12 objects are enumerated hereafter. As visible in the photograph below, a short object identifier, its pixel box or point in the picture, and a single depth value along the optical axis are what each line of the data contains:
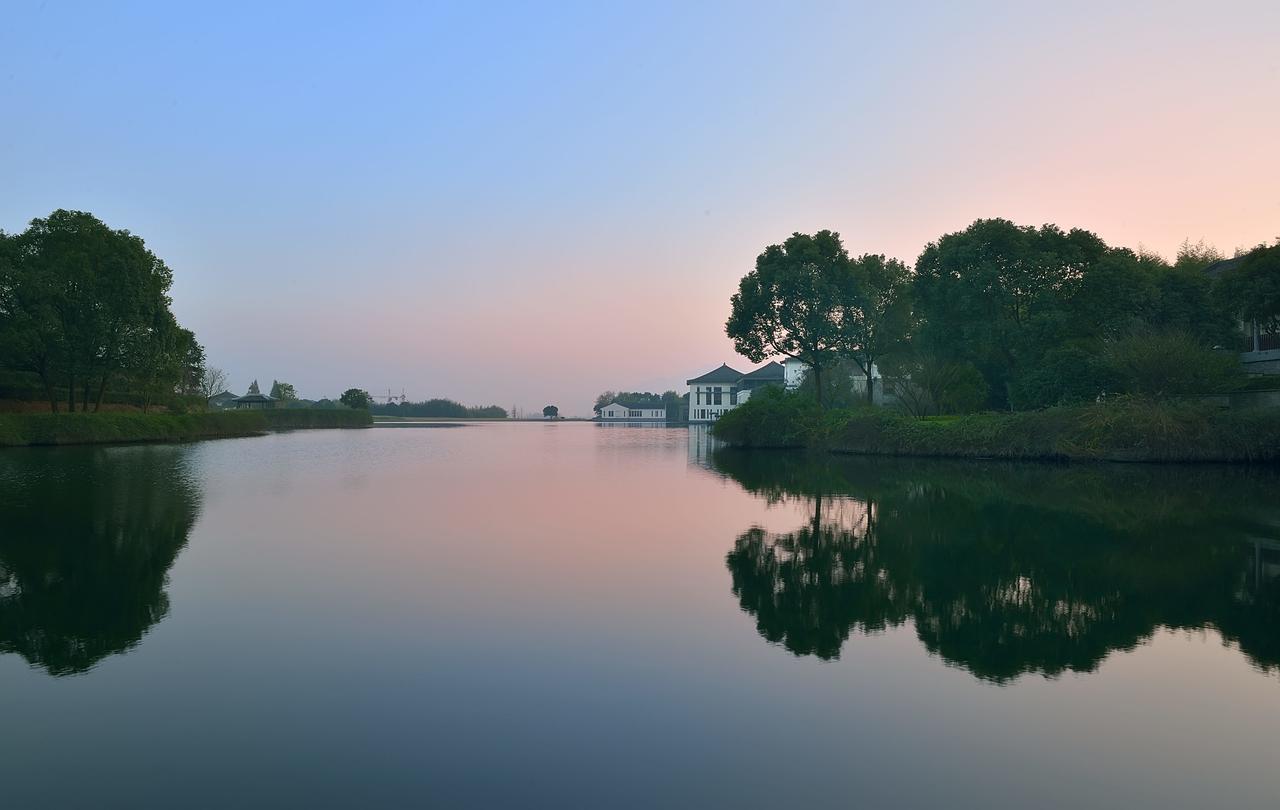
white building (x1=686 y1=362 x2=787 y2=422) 111.69
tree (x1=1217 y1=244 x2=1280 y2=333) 31.31
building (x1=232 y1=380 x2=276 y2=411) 88.38
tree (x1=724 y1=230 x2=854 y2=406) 49.06
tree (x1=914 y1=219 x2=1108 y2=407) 36.50
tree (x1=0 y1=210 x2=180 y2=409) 42.06
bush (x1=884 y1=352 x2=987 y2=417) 40.62
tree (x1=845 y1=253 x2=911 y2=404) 50.31
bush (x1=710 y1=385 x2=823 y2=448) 45.44
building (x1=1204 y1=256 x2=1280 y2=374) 35.44
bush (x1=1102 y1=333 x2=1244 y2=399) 29.66
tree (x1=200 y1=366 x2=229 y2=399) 102.72
